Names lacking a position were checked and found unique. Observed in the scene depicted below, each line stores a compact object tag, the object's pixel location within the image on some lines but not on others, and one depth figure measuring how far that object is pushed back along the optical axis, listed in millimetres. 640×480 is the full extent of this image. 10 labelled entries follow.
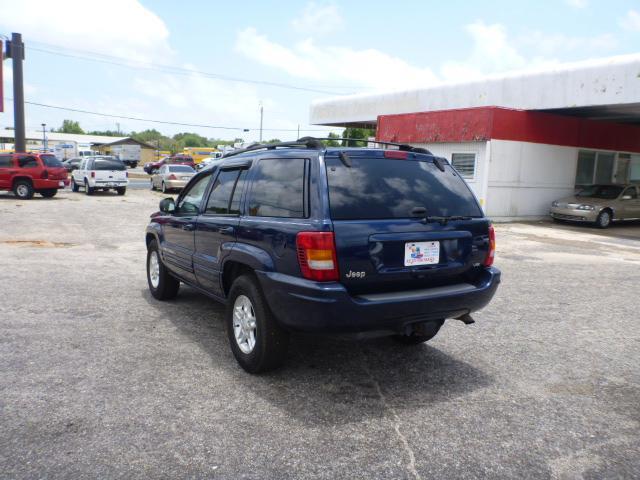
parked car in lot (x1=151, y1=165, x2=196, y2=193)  27000
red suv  21281
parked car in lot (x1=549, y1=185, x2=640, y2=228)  17797
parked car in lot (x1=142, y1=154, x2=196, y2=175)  47656
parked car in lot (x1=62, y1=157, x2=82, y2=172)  48297
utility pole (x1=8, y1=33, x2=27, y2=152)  27859
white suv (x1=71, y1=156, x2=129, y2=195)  24422
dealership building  17562
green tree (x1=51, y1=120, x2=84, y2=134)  182375
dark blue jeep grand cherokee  3600
